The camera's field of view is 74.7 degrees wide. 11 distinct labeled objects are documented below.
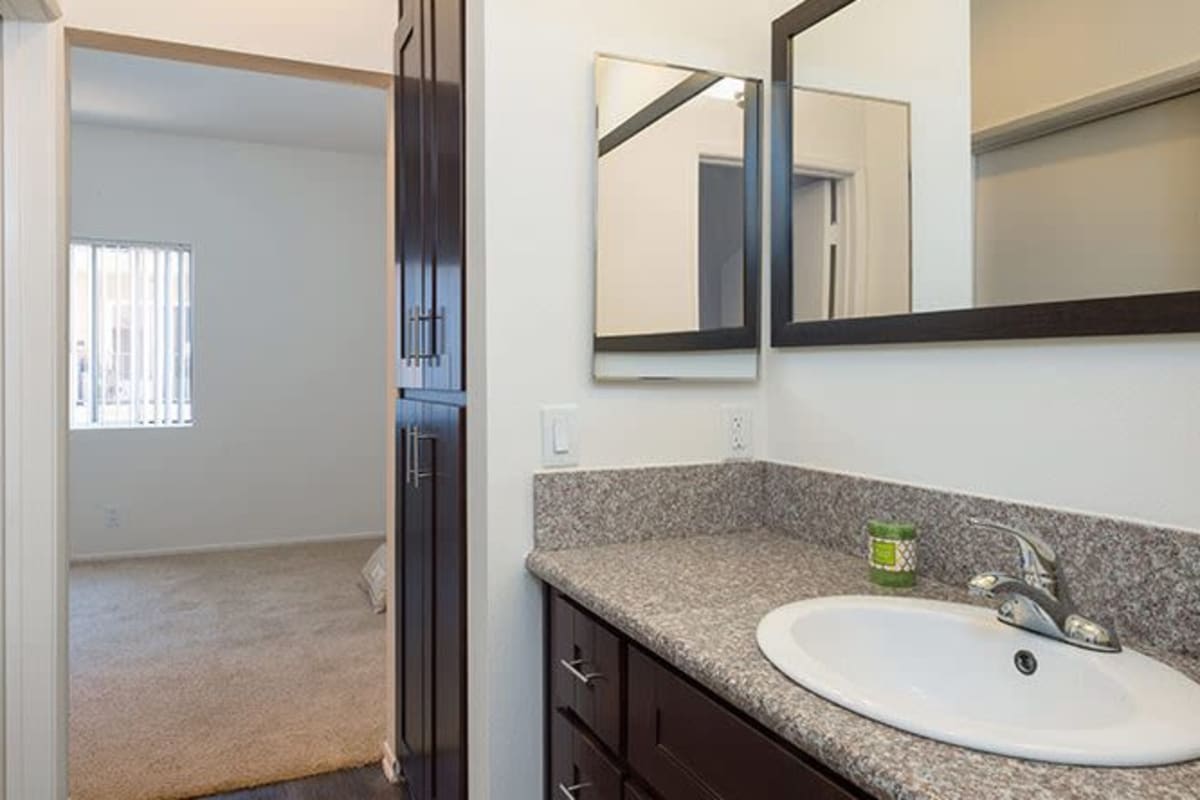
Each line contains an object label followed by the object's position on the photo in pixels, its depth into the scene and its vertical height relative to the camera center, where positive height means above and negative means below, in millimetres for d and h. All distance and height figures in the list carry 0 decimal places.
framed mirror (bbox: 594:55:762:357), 1516 +385
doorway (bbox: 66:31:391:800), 3910 +224
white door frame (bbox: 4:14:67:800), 1821 +0
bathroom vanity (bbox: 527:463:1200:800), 707 -297
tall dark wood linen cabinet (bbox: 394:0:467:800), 1607 -7
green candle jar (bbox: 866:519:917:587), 1212 -241
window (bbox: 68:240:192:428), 4848 +404
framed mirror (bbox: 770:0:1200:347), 977 +351
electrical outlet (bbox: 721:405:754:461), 1637 -69
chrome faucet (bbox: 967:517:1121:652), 917 -248
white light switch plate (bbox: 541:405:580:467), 1461 -69
